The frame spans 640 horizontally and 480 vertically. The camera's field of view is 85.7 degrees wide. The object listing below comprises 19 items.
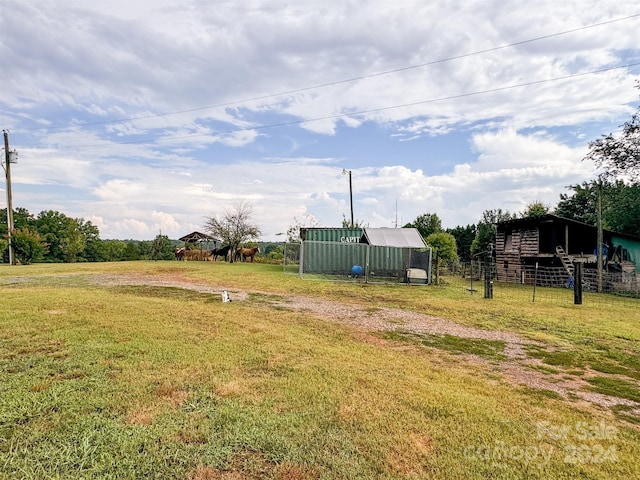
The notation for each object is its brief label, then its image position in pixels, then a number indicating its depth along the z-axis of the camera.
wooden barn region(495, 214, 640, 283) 17.19
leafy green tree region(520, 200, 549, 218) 33.50
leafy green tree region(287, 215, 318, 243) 28.23
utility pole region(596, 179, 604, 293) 14.30
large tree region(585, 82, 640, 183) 16.92
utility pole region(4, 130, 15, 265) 20.66
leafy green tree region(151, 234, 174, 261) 30.05
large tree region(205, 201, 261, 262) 27.98
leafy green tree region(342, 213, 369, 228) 27.31
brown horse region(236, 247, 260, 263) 27.27
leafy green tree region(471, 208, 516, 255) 27.17
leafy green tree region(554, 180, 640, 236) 17.50
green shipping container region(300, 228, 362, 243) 19.83
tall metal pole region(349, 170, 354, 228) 25.81
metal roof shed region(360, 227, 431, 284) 14.88
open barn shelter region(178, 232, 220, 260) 28.57
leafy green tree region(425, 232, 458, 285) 18.38
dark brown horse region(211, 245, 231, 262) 28.11
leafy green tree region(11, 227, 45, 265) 21.20
